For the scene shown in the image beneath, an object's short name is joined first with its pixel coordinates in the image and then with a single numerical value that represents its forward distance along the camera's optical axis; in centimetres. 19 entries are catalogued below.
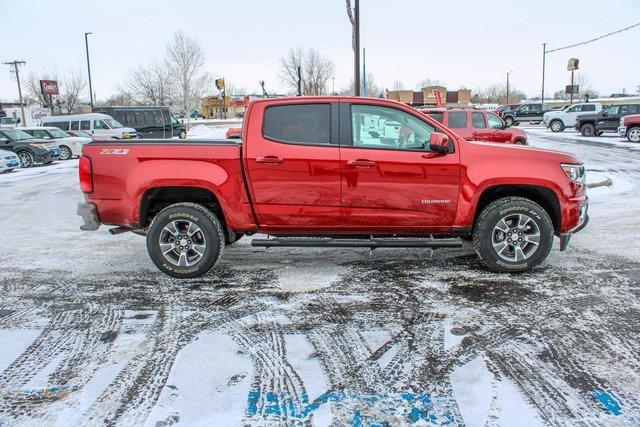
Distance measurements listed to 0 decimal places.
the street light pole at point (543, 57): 6287
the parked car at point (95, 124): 2731
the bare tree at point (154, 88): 5853
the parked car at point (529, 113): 4634
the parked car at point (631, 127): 2375
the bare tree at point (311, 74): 4040
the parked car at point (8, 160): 1742
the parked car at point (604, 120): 2814
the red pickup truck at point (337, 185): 527
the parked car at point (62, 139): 2272
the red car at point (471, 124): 1502
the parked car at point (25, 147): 2006
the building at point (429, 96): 7081
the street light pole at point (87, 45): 4026
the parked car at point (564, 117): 3528
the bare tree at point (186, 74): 5388
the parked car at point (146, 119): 3253
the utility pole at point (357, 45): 1298
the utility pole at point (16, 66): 4978
